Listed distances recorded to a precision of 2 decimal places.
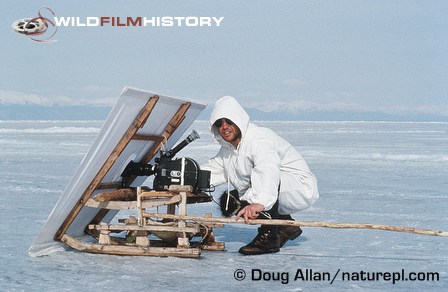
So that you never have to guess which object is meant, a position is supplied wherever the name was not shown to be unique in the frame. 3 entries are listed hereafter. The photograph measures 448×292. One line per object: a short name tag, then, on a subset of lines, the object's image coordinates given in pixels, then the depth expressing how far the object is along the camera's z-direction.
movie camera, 4.90
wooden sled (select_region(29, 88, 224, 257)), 4.59
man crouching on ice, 4.71
